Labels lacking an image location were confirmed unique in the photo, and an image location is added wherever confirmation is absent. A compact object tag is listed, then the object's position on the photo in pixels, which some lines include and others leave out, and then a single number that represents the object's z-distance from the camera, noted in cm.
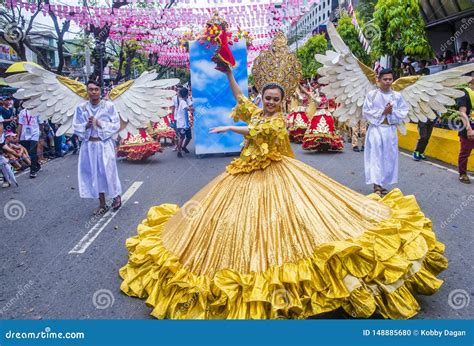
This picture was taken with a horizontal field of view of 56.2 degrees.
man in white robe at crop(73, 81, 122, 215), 593
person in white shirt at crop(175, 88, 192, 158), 1198
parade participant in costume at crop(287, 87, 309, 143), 1372
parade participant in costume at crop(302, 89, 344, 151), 1138
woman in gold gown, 289
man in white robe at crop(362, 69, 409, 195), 607
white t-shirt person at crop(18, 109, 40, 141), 1002
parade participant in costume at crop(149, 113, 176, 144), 1452
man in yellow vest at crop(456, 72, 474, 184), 713
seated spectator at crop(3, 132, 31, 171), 1038
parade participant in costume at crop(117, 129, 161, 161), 1117
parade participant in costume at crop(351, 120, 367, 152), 1159
